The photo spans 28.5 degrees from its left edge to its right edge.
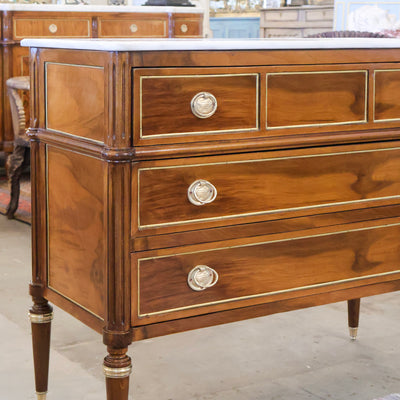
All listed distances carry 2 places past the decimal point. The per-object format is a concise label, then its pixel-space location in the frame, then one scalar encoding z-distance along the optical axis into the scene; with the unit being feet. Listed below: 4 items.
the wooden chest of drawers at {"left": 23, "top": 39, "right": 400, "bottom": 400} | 6.13
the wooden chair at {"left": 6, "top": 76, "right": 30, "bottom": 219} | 16.02
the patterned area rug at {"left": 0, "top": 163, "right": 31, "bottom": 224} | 16.57
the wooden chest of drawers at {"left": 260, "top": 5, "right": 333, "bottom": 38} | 33.45
